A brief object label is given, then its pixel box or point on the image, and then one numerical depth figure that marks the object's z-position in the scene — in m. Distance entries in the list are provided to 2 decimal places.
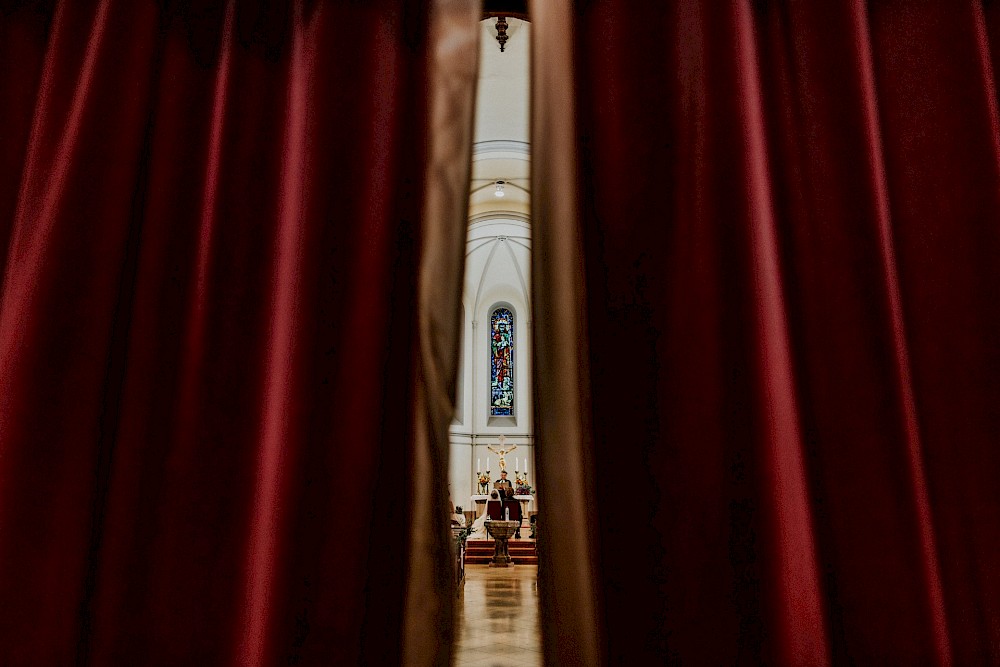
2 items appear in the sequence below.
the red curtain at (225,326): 1.09
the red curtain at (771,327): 1.08
